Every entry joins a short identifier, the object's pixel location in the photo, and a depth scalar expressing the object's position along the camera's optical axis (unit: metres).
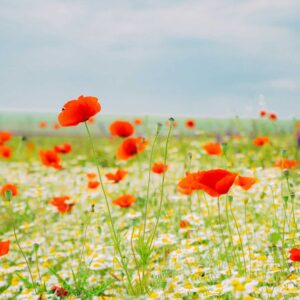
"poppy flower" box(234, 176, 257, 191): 2.31
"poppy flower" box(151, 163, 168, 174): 3.27
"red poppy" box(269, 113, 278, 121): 6.00
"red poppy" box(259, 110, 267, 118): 6.12
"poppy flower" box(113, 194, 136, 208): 2.96
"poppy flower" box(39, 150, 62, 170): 3.81
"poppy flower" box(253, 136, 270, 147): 4.22
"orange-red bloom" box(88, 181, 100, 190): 3.32
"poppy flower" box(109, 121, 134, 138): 3.08
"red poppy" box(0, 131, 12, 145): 4.54
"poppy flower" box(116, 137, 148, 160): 3.12
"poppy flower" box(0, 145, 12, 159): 4.62
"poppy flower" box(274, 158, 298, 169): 3.20
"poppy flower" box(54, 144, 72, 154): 4.38
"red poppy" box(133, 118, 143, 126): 5.94
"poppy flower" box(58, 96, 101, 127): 2.06
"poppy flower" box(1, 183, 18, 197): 2.77
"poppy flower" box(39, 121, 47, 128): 8.10
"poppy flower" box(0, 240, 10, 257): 2.17
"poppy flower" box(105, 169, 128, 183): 3.19
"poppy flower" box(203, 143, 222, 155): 3.21
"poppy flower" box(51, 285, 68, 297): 2.10
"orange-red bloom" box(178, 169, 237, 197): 1.86
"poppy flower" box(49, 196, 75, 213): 3.12
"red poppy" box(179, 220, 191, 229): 3.00
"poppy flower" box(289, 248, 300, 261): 1.91
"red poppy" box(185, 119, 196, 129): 5.77
